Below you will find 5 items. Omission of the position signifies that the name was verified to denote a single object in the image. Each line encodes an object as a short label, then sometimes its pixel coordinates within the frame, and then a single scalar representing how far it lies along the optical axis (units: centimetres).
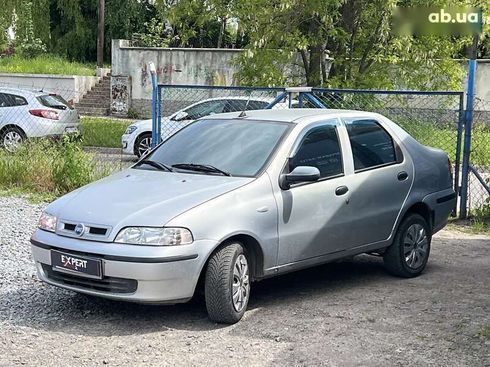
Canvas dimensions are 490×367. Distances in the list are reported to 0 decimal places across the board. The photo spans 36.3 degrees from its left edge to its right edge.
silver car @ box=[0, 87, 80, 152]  1705
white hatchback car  1517
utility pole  3121
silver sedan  530
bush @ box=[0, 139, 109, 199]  1097
